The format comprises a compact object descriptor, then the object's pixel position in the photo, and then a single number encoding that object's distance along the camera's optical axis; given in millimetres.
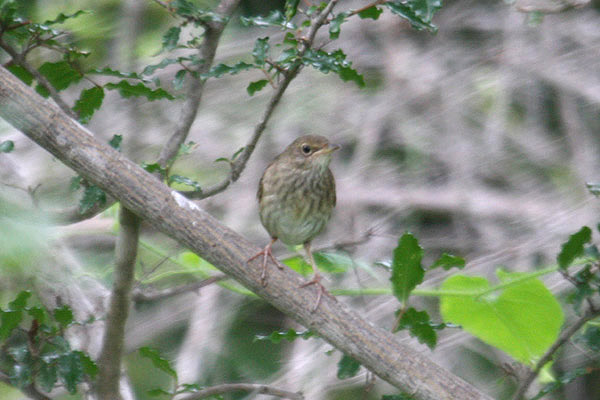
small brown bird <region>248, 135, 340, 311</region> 6492
